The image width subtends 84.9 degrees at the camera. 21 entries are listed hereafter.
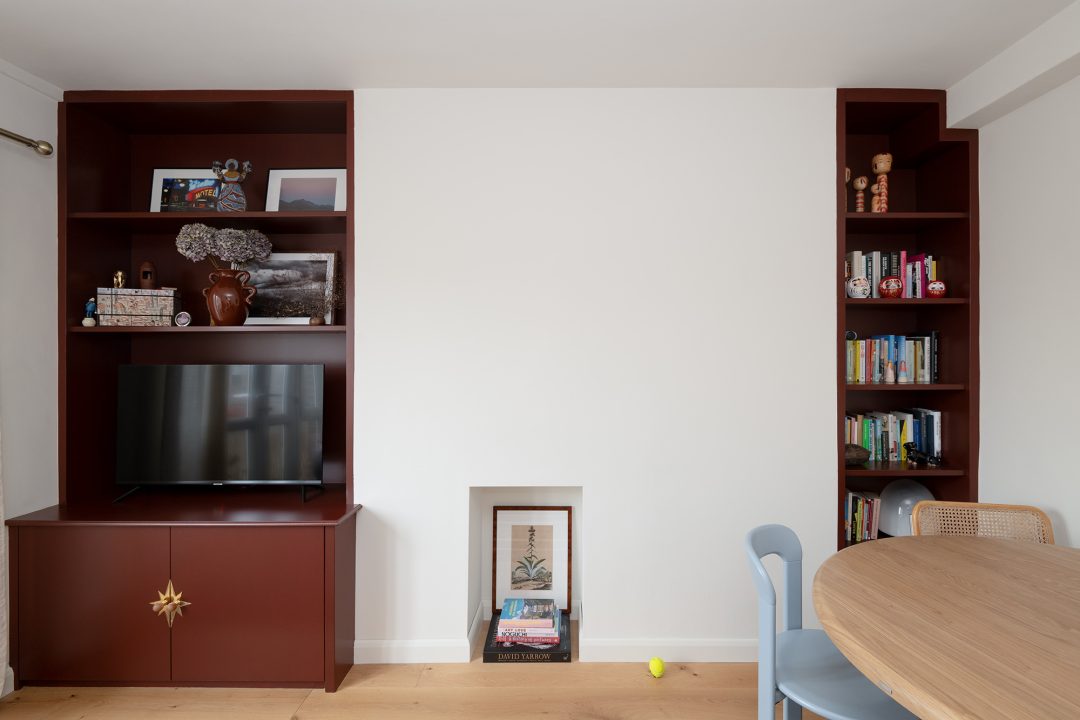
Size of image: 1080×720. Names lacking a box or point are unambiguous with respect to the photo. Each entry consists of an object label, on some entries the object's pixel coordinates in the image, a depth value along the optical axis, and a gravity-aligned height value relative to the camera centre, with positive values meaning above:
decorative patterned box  2.63 +0.23
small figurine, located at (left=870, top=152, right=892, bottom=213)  2.68 +0.87
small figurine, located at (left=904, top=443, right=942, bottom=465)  2.71 -0.44
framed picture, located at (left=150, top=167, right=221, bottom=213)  2.77 +0.80
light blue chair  1.41 -0.81
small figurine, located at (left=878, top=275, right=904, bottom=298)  2.65 +0.34
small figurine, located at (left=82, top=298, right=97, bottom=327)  2.61 +0.20
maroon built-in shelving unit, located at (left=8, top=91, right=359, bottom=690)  2.30 -0.63
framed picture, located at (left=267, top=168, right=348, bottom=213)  2.80 +0.81
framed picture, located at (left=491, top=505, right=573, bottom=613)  2.99 -0.99
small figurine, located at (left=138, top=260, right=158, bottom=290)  2.72 +0.38
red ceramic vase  2.63 +0.28
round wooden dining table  0.99 -0.55
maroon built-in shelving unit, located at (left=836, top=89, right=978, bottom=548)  2.57 +0.58
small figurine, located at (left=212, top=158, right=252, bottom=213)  2.65 +0.77
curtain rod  2.28 +0.86
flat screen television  2.58 -0.29
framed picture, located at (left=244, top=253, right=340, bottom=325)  2.80 +0.34
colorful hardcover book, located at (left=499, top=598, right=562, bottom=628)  2.67 -1.18
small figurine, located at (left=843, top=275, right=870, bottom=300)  2.66 +0.34
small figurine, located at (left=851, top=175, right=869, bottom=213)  2.71 +0.81
